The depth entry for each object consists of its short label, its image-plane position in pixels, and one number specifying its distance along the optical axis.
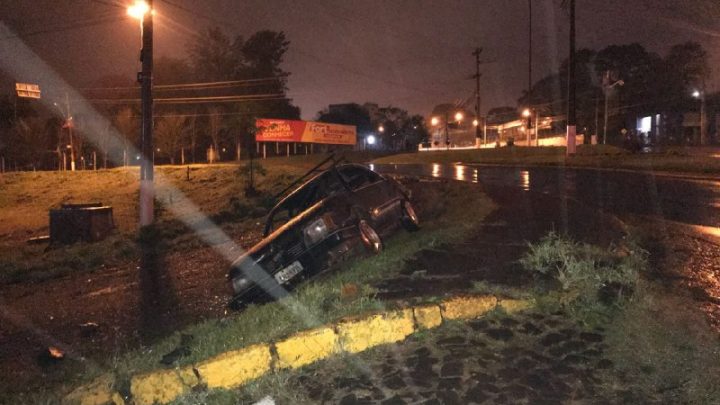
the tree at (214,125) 61.09
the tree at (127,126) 60.47
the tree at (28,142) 60.38
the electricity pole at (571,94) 31.00
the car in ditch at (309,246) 6.57
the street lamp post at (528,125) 53.10
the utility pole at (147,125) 14.35
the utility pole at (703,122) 55.84
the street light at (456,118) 75.20
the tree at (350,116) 98.29
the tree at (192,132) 61.25
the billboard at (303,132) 53.30
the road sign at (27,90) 28.16
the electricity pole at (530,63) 54.66
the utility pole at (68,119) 45.97
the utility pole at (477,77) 55.84
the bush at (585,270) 4.91
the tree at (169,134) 57.62
